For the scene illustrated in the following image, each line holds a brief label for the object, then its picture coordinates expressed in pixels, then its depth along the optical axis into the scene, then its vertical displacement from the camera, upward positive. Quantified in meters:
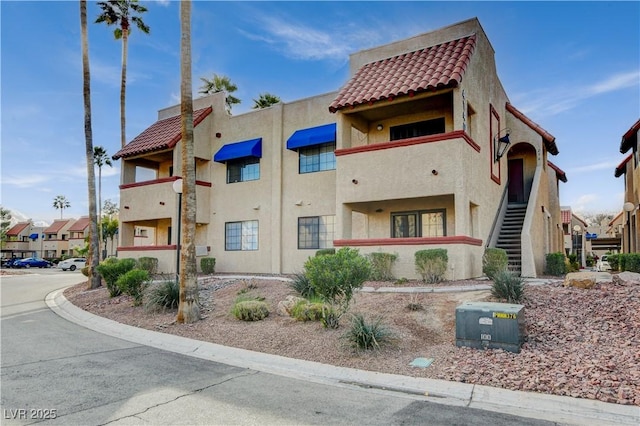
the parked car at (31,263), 54.69 -3.16
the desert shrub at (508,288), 9.92 -1.16
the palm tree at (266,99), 33.94 +10.75
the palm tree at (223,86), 36.41 +12.70
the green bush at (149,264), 21.38 -1.27
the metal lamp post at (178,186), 13.68 +1.63
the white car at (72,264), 47.34 -2.82
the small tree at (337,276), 9.55 -0.84
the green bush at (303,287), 11.78 -1.36
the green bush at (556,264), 17.58 -1.10
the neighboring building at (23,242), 79.69 -0.65
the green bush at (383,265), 14.74 -0.94
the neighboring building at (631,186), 22.09 +2.87
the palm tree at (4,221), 76.44 +3.19
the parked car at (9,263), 55.33 -3.22
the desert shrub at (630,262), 15.10 -0.91
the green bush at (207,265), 21.91 -1.36
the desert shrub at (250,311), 11.13 -1.87
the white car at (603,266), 31.92 -2.19
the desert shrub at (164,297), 12.90 -1.77
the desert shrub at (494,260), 14.14 -0.77
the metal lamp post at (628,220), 24.05 +1.03
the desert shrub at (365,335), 8.12 -1.84
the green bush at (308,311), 10.27 -1.74
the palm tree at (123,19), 27.94 +14.35
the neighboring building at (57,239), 77.12 -0.11
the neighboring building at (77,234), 74.69 +0.76
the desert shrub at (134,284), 14.34 -1.51
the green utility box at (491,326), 7.62 -1.60
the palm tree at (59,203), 94.25 +7.62
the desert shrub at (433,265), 13.79 -0.88
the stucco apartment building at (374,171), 15.16 +2.87
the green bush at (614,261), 17.32 -1.02
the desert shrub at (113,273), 16.27 -1.31
